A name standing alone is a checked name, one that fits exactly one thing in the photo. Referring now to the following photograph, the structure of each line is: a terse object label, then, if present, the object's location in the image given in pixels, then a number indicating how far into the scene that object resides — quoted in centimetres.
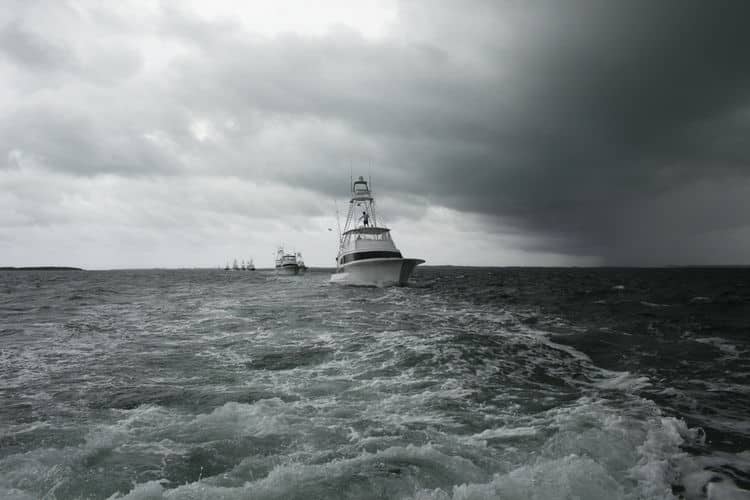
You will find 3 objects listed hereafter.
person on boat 4436
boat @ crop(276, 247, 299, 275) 10112
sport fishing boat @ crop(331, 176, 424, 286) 3509
